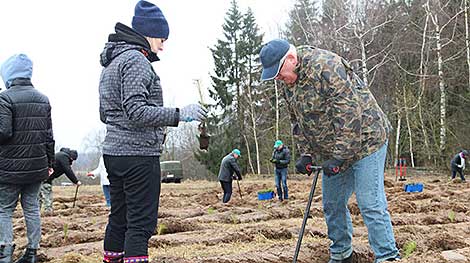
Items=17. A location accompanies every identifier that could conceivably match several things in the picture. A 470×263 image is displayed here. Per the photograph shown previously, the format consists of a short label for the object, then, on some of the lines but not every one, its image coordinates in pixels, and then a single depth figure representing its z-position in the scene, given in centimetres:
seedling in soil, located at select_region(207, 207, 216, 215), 982
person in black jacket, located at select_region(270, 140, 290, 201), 1467
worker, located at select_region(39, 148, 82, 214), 1014
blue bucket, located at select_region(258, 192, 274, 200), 1506
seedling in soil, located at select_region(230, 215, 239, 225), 839
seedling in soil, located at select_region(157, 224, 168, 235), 660
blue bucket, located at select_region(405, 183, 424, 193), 1412
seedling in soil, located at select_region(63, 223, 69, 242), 632
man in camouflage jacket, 393
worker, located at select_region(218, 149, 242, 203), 1464
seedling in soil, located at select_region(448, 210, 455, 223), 711
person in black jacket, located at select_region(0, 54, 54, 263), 474
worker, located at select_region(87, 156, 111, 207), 1142
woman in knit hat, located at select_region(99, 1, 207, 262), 352
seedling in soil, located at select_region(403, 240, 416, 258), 442
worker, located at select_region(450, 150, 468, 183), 2016
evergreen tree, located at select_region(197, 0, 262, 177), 3684
